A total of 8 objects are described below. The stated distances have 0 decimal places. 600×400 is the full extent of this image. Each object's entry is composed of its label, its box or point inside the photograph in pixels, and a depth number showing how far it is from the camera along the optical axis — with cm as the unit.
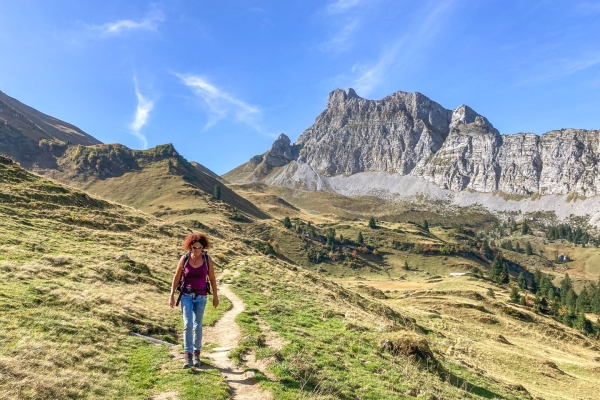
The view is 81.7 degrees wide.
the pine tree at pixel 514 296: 9840
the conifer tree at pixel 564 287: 14892
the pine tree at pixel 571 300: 12201
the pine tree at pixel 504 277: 15677
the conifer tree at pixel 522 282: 14981
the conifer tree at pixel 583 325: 9319
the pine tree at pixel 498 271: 15538
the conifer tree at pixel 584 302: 11916
